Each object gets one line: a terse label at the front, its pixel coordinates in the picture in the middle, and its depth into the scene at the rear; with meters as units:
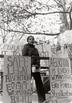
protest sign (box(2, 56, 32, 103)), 2.68
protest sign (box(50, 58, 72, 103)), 3.04
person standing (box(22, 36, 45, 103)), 2.84
